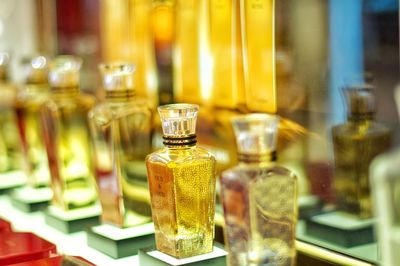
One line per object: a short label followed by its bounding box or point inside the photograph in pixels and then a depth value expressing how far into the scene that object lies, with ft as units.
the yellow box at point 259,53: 2.98
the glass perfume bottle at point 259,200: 2.42
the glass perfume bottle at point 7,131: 3.86
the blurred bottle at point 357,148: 2.71
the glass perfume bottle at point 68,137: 3.32
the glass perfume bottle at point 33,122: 3.62
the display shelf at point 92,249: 2.73
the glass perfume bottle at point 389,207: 2.32
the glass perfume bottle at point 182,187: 2.62
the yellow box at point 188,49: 3.28
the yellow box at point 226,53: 3.13
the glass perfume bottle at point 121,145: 3.03
